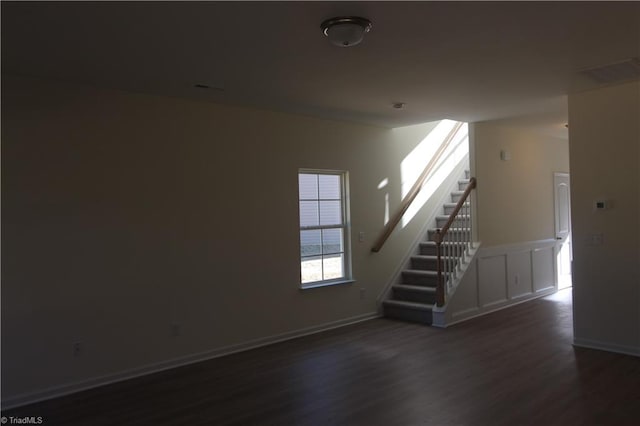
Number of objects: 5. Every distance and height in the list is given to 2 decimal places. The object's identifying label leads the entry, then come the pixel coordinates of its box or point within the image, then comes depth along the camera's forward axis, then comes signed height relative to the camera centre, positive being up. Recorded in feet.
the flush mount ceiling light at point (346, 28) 8.80 +3.47
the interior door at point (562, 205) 24.34 +0.52
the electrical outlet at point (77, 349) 12.48 -3.10
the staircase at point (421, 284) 19.30 -2.72
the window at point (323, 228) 18.02 -0.29
